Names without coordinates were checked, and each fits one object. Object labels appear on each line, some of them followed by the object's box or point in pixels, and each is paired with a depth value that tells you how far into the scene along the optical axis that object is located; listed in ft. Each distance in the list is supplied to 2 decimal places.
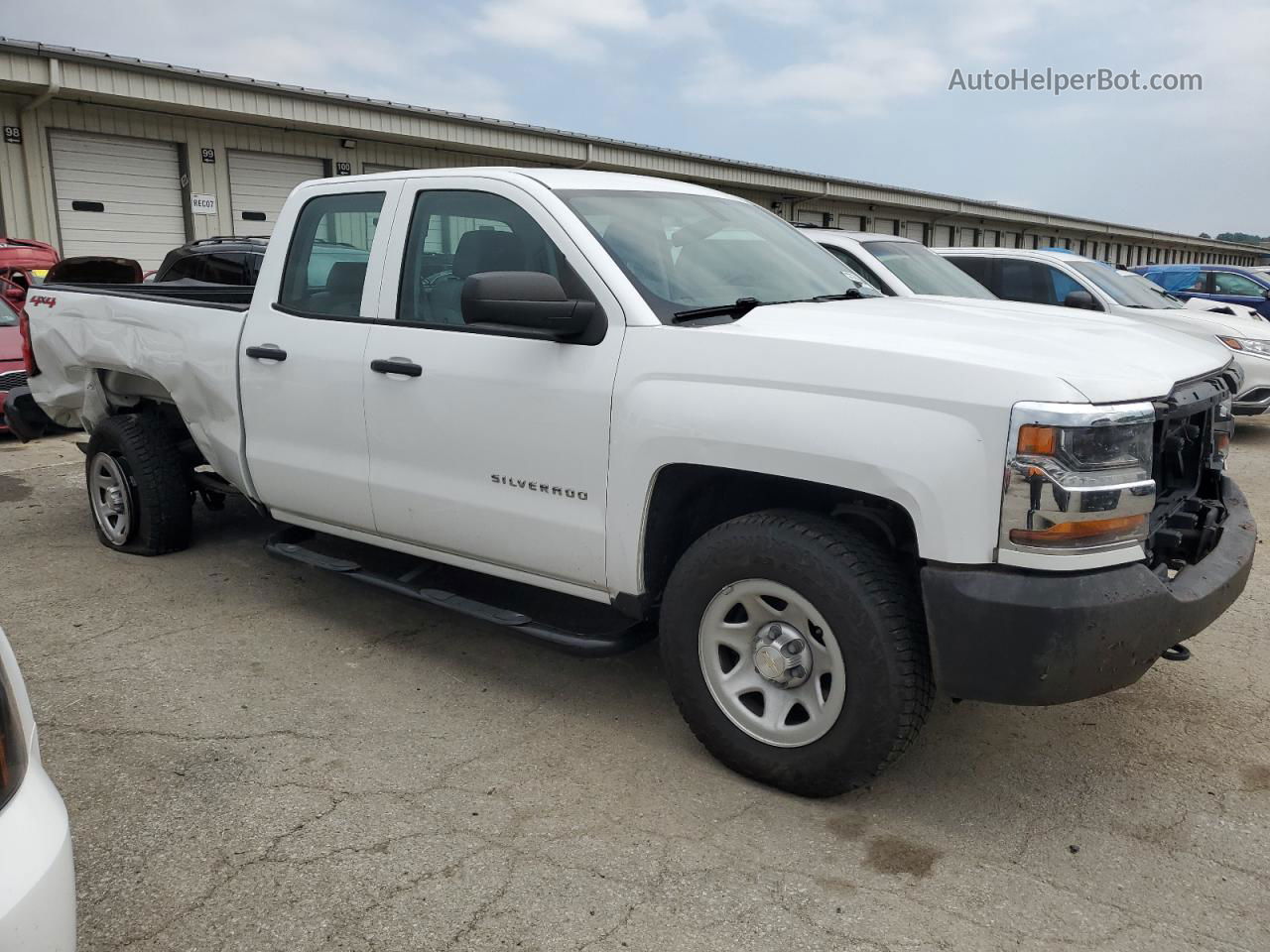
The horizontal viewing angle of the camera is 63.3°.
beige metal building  50.14
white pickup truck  8.59
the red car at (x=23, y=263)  41.11
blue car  51.49
